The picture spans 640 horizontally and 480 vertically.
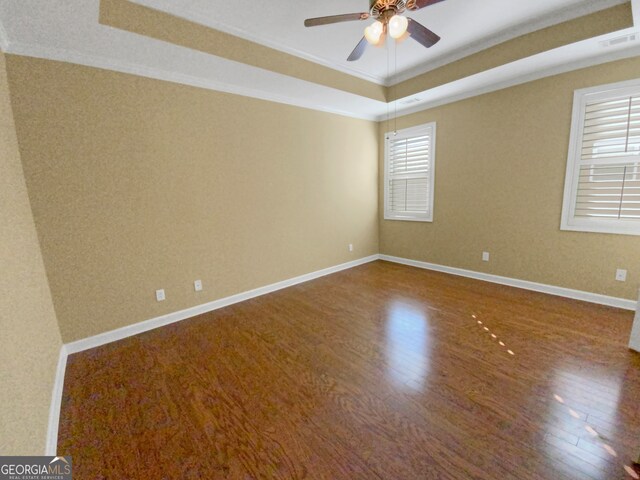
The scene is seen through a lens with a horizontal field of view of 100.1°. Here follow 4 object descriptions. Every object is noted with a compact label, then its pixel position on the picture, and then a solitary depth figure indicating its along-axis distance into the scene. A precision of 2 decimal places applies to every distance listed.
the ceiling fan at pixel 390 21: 1.73
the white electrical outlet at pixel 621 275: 2.79
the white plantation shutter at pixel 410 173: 4.27
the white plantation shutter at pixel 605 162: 2.63
